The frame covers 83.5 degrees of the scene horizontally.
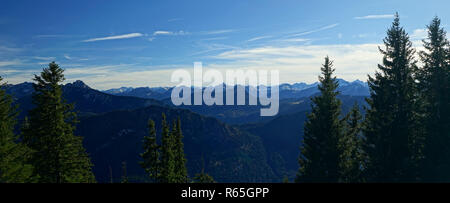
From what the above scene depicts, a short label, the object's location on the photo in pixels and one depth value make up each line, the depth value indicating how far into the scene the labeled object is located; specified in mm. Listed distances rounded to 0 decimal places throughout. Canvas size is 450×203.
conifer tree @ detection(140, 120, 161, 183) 39812
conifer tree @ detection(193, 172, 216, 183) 54469
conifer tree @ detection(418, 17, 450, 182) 22469
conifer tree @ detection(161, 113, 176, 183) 38875
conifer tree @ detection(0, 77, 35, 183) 20469
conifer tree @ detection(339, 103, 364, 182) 23984
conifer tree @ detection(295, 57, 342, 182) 24156
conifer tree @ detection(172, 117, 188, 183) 44844
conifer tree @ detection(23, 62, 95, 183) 23797
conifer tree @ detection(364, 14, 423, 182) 22375
